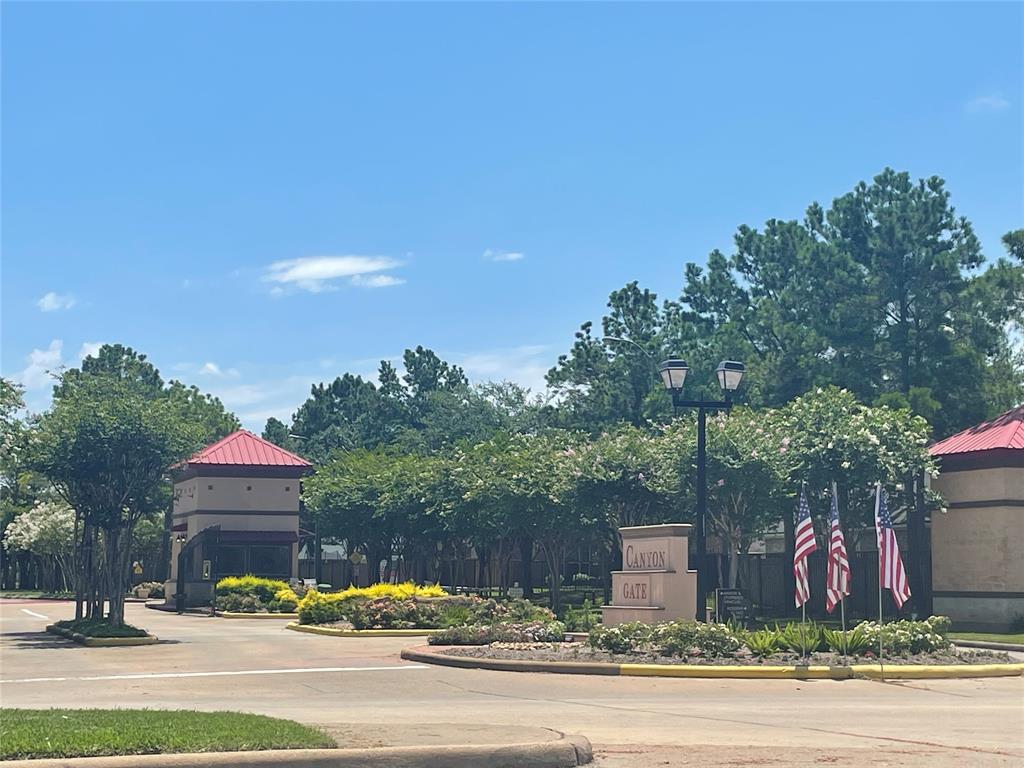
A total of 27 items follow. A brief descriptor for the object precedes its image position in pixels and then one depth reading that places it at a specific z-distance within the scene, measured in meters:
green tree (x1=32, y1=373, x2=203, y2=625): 32.97
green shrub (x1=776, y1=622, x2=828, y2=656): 22.84
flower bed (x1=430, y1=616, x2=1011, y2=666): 22.72
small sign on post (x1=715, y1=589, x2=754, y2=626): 28.31
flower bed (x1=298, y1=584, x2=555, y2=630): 33.86
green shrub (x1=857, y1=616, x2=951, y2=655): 23.09
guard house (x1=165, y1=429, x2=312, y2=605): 54.72
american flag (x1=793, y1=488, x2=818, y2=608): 24.36
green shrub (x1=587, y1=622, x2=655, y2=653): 23.78
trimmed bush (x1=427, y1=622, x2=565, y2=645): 27.11
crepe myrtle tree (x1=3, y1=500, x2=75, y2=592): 71.88
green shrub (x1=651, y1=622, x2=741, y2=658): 22.84
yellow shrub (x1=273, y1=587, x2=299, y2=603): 47.09
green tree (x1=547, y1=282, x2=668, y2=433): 74.75
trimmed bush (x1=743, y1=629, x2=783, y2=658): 22.89
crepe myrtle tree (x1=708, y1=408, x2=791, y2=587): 40.09
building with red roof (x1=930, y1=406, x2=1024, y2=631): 36.62
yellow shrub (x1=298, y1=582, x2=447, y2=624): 37.25
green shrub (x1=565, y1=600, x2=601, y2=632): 31.31
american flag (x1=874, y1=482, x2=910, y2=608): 23.08
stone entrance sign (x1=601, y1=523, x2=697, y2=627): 26.78
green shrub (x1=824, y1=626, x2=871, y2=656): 23.05
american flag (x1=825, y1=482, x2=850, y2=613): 23.73
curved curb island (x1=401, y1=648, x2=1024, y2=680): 21.06
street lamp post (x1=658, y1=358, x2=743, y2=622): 26.91
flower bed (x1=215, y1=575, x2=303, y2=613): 46.53
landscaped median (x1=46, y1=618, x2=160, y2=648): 30.80
